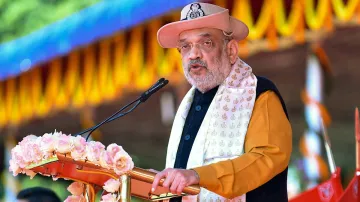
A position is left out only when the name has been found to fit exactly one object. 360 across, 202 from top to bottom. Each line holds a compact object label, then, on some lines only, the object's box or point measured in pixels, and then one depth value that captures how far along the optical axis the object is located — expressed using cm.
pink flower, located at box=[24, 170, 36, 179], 638
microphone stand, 682
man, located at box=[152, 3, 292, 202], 681
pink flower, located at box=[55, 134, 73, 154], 613
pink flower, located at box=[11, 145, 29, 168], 629
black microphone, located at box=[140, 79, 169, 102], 685
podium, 609
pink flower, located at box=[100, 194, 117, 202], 617
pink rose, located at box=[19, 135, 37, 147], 629
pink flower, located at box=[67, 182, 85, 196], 682
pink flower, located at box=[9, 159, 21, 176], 631
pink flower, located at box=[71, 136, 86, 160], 611
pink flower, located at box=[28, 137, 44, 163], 622
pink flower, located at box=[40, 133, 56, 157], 617
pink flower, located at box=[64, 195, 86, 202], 677
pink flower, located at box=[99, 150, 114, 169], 603
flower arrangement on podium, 603
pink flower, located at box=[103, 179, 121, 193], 618
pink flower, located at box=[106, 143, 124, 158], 603
